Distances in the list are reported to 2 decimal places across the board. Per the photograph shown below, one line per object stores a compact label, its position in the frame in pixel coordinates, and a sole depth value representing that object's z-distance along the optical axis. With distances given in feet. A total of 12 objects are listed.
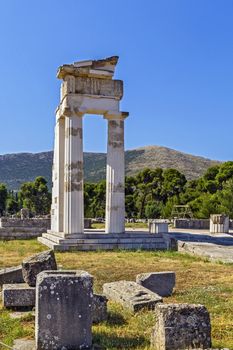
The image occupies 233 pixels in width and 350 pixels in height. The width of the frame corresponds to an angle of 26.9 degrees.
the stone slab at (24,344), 21.72
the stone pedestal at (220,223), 104.32
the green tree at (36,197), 233.96
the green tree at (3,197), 253.44
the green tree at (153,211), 188.45
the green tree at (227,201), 140.66
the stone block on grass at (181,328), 20.70
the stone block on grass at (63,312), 21.42
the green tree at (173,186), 219.61
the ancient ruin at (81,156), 74.18
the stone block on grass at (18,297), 29.55
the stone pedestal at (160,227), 80.28
